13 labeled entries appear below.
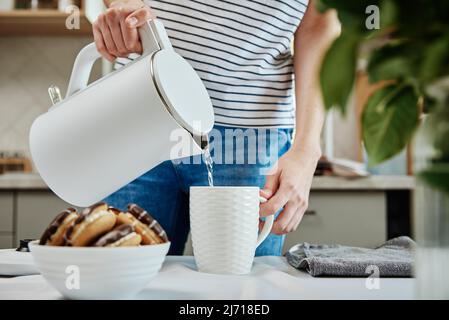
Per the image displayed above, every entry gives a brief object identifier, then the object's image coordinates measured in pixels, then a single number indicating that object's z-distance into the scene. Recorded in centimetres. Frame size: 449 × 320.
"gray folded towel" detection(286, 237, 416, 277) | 65
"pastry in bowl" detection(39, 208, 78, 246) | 51
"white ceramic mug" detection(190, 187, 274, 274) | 67
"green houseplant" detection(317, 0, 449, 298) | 32
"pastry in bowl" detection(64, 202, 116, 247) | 50
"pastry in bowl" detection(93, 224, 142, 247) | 49
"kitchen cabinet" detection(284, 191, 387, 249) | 191
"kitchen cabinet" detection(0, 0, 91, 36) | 211
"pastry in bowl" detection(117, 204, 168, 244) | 53
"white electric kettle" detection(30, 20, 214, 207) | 64
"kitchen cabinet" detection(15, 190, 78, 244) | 186
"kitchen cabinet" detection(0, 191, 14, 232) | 187
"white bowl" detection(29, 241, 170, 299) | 48
